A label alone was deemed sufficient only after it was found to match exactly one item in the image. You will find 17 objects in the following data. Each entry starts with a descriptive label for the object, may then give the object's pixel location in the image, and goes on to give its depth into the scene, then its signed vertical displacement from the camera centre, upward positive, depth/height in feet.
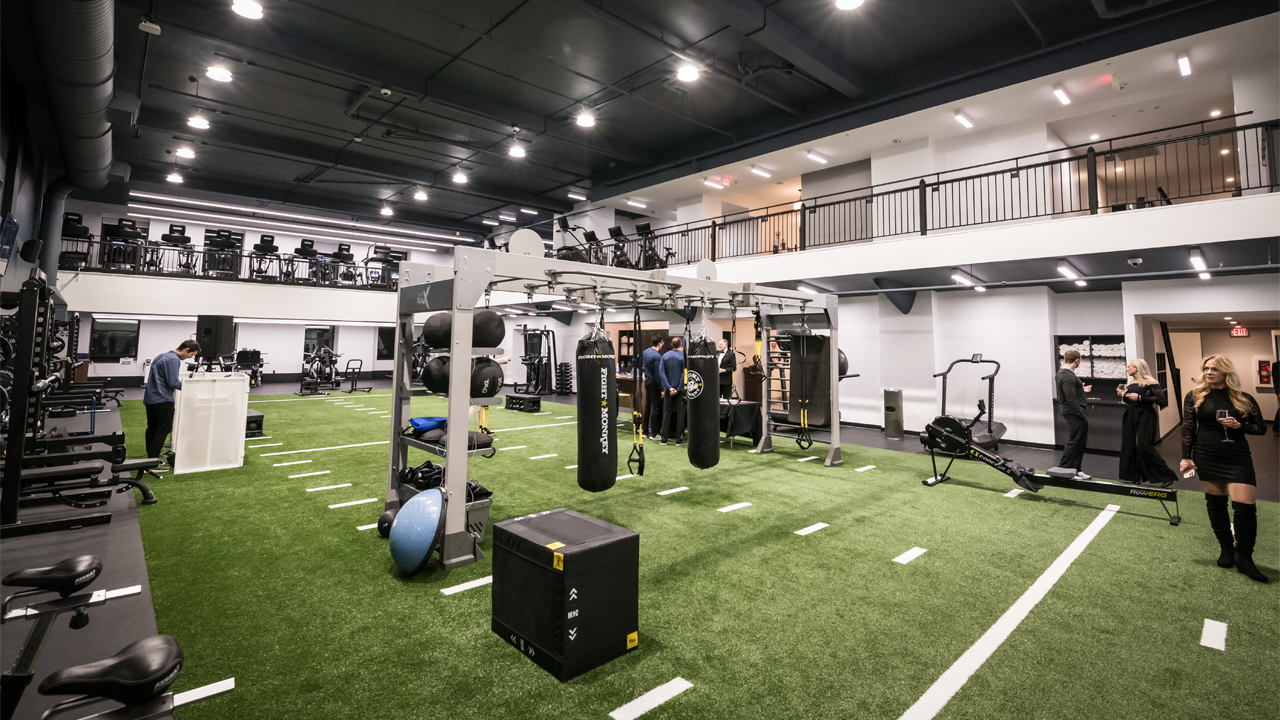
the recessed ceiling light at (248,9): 22.16 +15.87
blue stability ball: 11.61 -3.36
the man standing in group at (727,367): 26.45 +0.80
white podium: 20.56 -1.58
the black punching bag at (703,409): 13.84 -0.68
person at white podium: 20.71 -0.53
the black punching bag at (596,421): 11.89 -0.87
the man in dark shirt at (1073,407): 20.30 -0.91
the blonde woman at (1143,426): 19.24 -1.57
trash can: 31.94 -1.93
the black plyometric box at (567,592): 8.13 -3.39
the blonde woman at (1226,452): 11.91 -1.57
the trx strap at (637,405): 13.70 -0.59
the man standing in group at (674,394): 26.11 -0.60
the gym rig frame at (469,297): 12.14 +2.51
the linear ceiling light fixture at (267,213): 50.83 +18.48
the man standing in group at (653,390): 27.20 -0.40
